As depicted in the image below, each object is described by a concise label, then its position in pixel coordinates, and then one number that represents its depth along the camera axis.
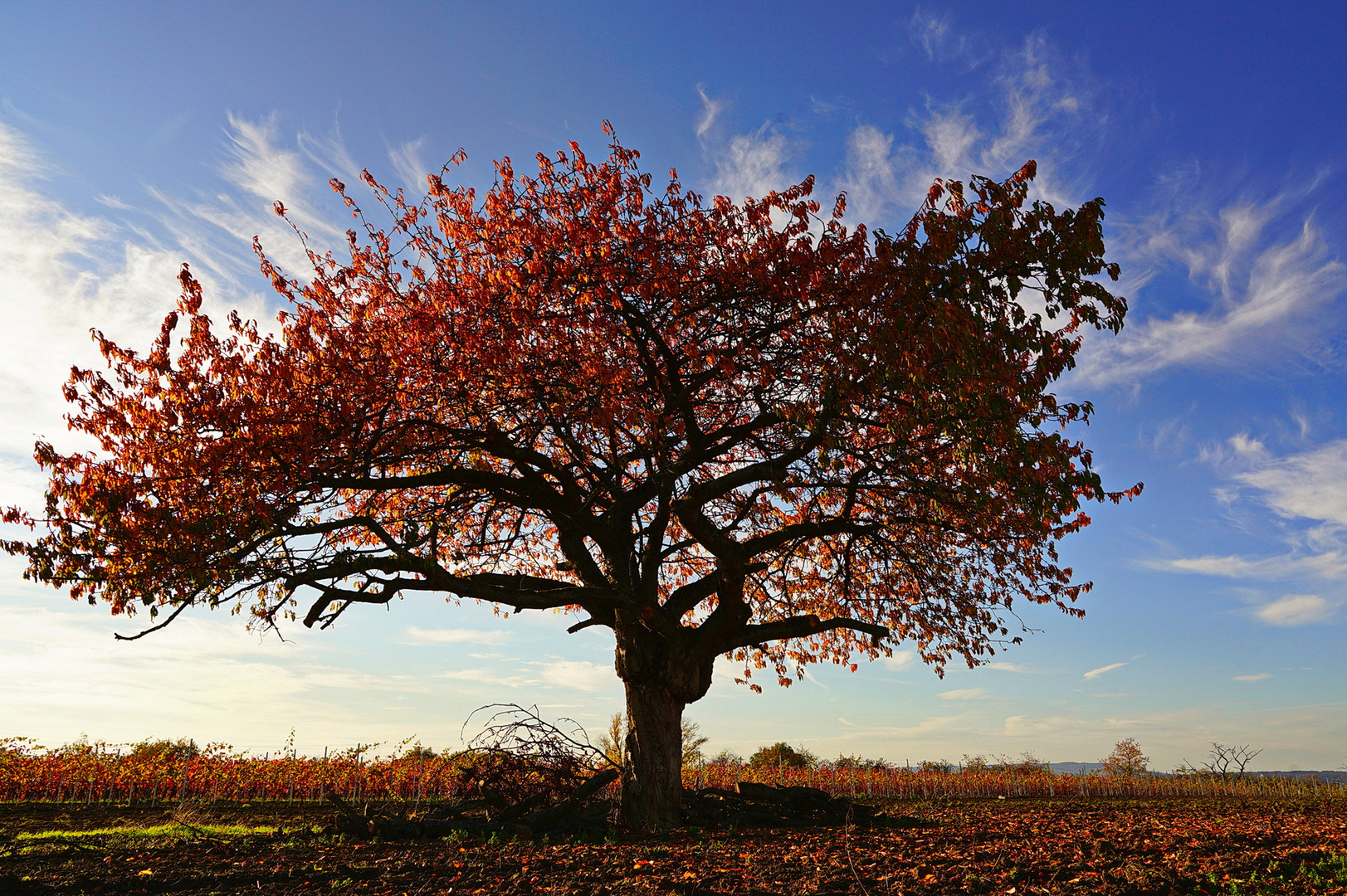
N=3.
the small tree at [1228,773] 29.59
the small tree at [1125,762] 32.16
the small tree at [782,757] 29.91
